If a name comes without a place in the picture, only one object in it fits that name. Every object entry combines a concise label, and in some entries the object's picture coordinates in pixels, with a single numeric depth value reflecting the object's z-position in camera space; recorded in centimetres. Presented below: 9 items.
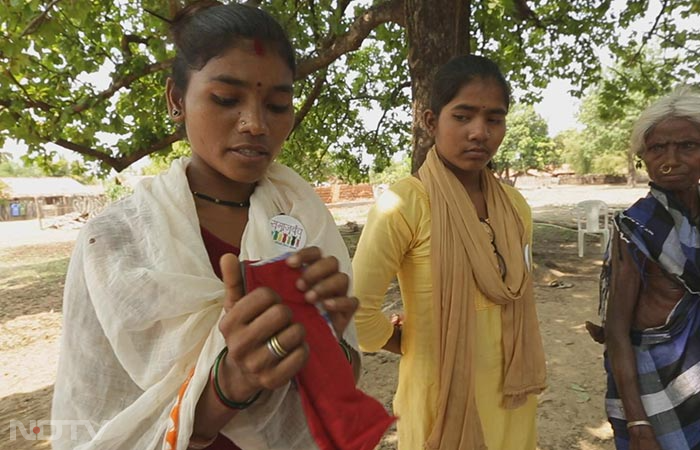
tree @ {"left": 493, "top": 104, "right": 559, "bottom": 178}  3614
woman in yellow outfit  151
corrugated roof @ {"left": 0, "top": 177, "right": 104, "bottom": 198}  3028
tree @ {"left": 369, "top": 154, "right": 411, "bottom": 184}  4450
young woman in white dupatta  83
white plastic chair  816
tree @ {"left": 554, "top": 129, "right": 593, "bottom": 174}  4169
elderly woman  160
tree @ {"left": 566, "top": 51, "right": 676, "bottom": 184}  3534
